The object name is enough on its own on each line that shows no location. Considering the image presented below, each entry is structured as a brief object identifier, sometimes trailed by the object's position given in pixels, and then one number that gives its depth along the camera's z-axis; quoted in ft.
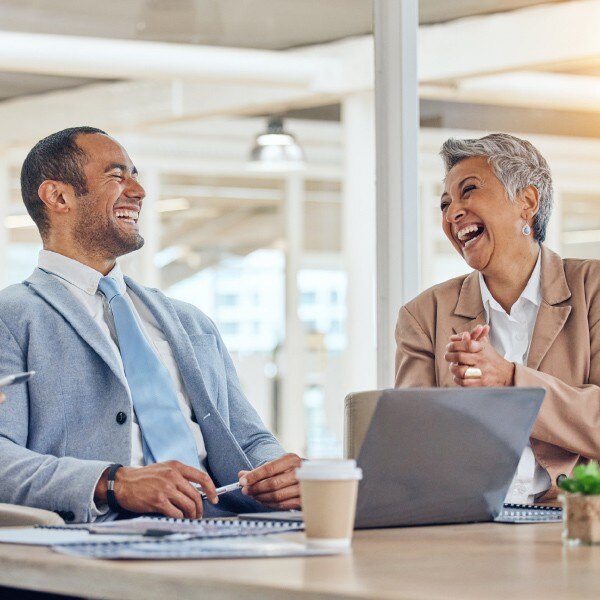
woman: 15.48
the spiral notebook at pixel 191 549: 11.65
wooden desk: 9.98
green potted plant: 12.28
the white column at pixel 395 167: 20.16
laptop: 12.62
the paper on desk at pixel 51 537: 12.20
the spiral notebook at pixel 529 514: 13.51
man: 14.44
